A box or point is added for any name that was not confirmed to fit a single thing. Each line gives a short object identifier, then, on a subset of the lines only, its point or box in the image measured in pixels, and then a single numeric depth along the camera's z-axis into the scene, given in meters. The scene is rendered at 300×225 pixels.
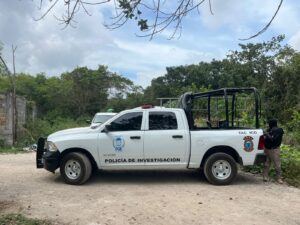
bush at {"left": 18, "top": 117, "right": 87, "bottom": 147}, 11.26
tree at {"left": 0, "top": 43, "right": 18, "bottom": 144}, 10.90
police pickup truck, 5.66
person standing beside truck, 5.89
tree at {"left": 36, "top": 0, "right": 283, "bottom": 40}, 3.02
